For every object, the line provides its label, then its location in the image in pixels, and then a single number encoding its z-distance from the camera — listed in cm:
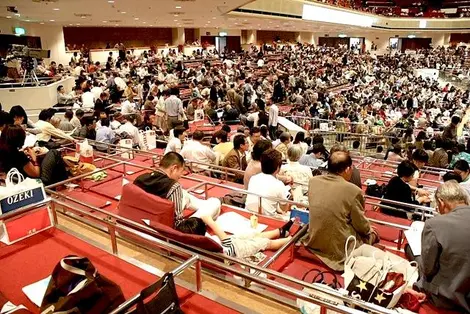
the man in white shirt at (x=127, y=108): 1016
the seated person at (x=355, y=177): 443
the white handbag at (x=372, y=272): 246
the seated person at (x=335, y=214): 300
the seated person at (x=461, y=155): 709
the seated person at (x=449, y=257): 243
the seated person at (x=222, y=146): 640
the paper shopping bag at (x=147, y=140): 777
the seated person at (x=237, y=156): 572
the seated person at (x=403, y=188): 456
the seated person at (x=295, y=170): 512
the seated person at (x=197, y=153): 602
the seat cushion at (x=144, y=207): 318
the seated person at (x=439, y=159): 746
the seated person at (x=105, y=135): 715
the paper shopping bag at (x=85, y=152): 575
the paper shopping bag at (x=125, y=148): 624
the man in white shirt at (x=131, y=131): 743
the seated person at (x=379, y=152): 924
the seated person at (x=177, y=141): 653
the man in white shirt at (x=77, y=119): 814
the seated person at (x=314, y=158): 619
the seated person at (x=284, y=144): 666
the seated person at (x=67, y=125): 787
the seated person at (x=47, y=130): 629
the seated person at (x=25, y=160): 438
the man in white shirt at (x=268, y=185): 400
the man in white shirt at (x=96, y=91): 1185
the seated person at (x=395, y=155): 772
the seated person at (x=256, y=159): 463
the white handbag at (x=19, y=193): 346
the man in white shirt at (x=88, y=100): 1118
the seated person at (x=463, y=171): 500
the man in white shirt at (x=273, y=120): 1077
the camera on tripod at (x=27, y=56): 1131
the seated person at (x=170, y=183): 335
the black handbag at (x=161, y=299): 210
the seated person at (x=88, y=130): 738
